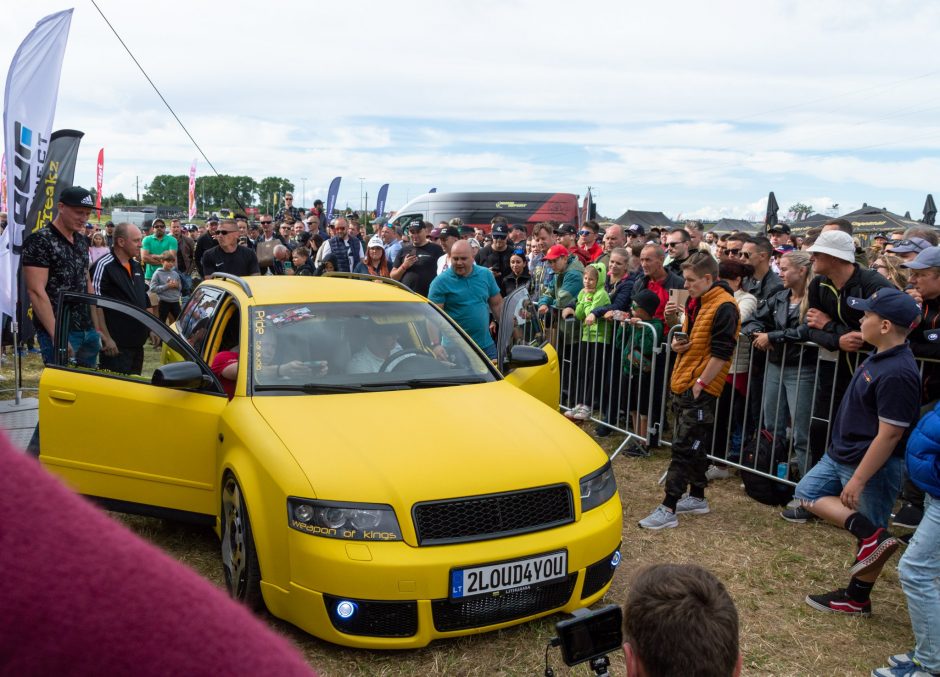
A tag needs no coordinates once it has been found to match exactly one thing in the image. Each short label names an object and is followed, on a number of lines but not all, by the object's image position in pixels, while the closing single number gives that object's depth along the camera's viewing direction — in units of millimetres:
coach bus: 22266
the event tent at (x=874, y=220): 22000
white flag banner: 6938
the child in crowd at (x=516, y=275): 9961
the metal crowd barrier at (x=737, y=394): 5461
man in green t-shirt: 13477
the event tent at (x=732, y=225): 36112
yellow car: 3277
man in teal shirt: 6727
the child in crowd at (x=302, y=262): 11172
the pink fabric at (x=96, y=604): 423
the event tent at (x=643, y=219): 30031
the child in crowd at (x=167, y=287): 11594
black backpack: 5680
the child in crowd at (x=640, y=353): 6766
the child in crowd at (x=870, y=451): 3719
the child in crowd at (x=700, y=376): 5090
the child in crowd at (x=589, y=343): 7387
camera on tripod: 1741
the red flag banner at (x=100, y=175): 36741
